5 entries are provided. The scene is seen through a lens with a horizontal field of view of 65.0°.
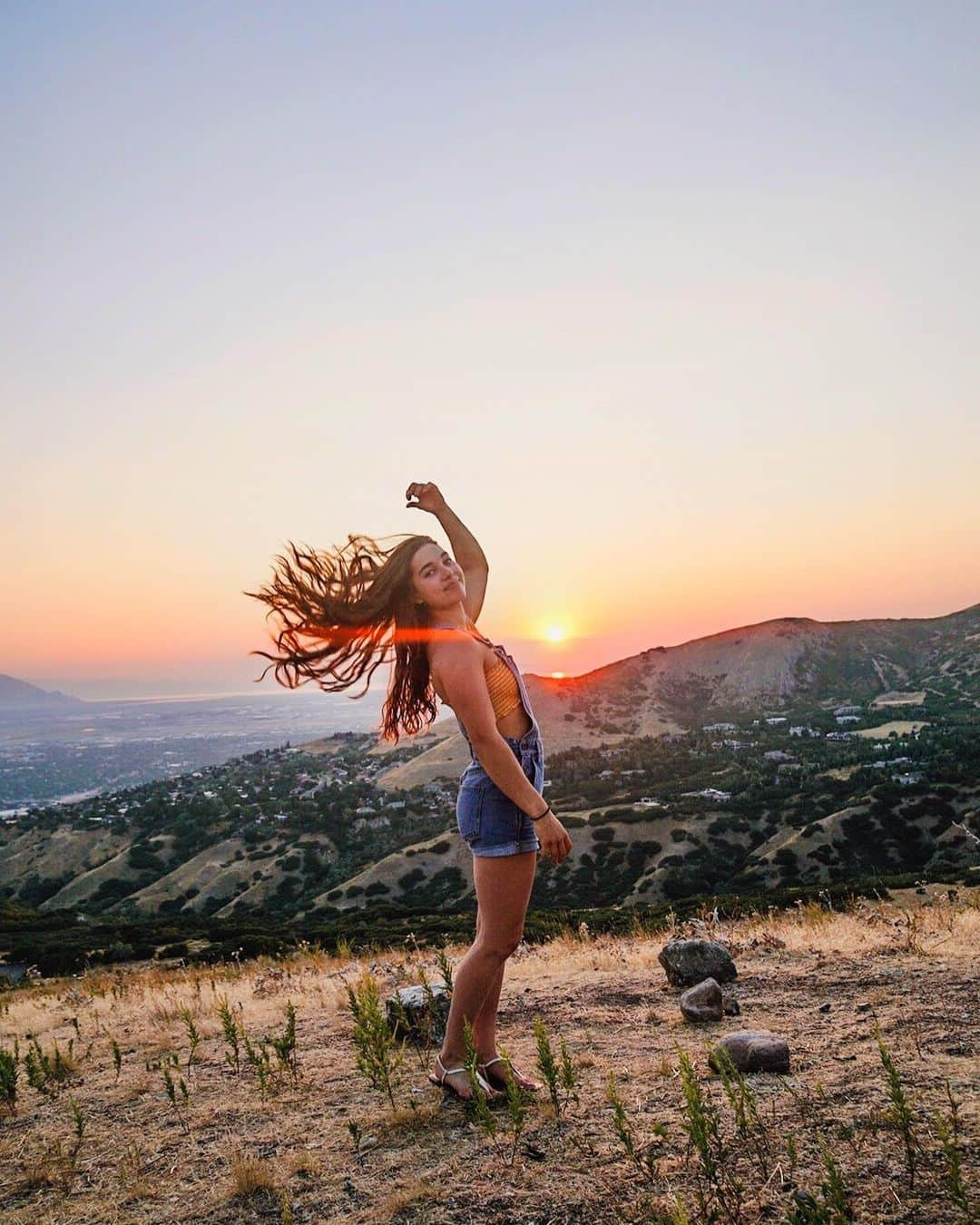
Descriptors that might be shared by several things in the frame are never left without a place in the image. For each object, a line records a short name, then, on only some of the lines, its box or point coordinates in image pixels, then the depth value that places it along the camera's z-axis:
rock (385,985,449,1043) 4.91
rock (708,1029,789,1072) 3.68
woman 3.38
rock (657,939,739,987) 5.94
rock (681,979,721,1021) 4.85
